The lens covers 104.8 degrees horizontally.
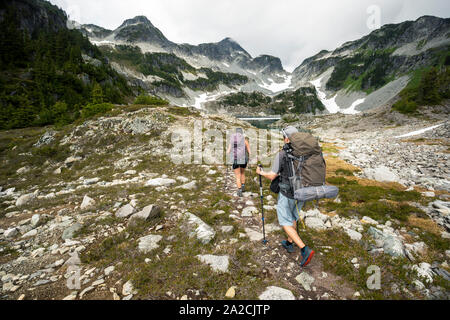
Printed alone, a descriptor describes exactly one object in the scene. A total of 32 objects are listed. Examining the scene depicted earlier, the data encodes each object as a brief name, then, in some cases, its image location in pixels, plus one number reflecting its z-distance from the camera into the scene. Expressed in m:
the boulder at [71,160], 13.95
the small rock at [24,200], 8.02
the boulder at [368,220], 6.03
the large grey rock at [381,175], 10.40
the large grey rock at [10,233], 5.55
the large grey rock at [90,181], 10.26
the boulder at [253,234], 5.36
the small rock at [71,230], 5.25
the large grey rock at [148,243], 4.75
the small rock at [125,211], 6.31
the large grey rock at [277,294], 3.50
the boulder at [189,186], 8.94
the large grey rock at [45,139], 17.78
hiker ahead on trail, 8.30
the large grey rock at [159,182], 9.34
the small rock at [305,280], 3.80
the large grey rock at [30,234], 5.44
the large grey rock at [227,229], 5.54
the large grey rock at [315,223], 5.79
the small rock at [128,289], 3.53
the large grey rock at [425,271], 3.73
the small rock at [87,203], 7.09
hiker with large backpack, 4.19
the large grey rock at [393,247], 4.33
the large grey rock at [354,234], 5.19
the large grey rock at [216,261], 4.16
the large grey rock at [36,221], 6.03
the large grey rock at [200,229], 5.12
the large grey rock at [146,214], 5.85
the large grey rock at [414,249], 4.40
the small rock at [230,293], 3.51
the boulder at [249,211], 6.74
